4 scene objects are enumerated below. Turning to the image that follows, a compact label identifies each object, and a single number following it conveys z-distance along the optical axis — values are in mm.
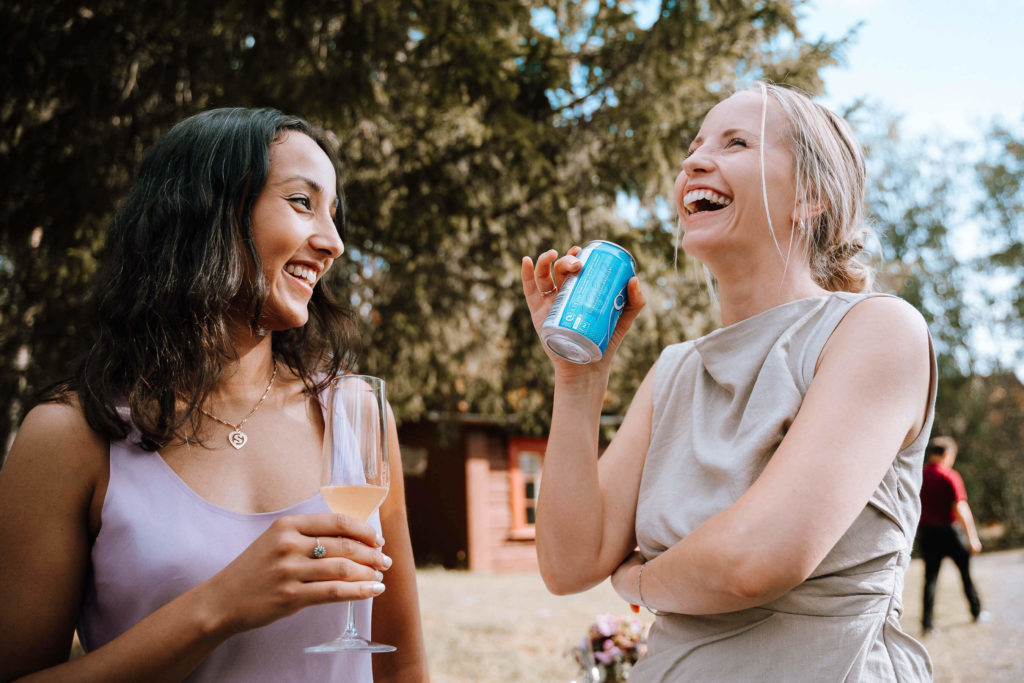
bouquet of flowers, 3736
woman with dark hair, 1379
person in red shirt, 9164
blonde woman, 1359
